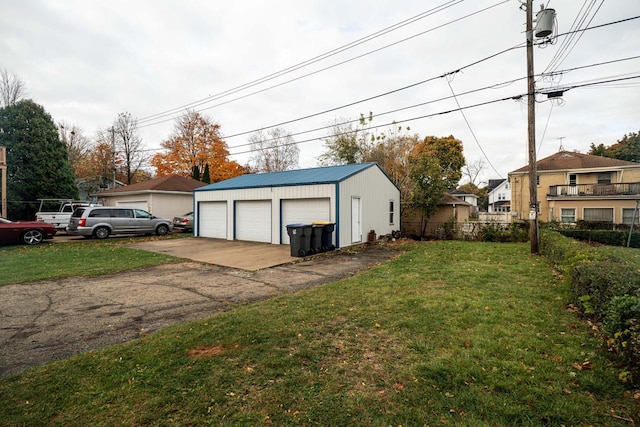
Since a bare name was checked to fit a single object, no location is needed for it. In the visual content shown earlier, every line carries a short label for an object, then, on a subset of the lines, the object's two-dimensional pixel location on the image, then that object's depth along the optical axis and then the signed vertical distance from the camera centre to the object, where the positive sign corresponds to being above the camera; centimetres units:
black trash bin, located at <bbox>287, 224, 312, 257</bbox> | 1090 -91
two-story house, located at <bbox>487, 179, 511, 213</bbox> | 4778 +242
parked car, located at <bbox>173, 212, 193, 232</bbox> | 1997 -59
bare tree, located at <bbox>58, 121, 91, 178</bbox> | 3233 +754
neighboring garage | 2109 +131
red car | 1282 -74
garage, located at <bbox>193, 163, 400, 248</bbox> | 1291 +46
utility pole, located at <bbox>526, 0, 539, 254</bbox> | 1023 +282
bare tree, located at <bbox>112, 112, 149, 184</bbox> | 3189 +763
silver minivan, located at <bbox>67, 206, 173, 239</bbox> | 1523 -40
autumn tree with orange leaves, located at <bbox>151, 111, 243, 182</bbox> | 3156 +657
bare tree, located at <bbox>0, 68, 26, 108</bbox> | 2525 +1062
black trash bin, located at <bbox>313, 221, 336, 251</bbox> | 1186 -85
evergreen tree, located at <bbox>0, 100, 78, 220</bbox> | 2158 +411
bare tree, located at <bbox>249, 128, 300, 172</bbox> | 3588 +704
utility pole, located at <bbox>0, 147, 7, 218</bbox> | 1653 +232
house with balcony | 2284 +178
